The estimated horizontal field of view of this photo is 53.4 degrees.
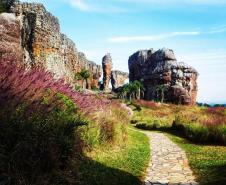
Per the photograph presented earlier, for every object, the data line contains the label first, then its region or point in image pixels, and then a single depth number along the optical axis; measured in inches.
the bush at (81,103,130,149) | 240.3
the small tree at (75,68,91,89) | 1627.2
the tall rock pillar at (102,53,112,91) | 2153.1
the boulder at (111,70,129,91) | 2244.8
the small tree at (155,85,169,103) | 1823.8
